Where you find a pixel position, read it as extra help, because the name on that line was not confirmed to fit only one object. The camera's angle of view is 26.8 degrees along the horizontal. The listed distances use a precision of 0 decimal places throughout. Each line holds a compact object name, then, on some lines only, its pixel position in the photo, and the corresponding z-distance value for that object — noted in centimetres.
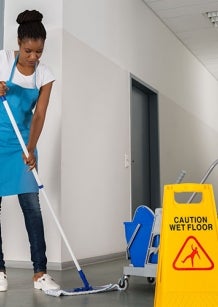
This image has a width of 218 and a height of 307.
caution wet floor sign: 153
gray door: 491
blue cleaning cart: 219
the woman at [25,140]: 229
